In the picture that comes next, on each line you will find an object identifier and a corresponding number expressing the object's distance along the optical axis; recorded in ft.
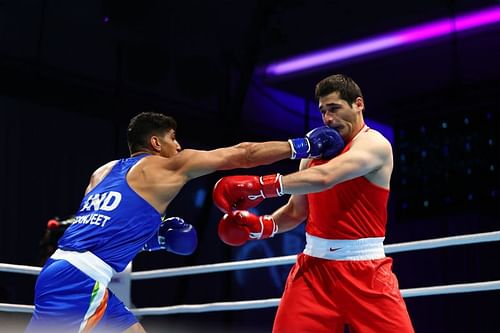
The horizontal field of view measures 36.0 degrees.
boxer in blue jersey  8.92
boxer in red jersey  8.61
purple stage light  23.80
